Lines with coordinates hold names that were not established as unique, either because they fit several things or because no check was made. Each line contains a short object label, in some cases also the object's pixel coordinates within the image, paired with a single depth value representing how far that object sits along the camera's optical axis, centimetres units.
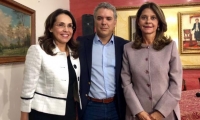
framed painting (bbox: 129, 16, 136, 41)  408
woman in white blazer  153
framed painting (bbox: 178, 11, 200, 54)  392
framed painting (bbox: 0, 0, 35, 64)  200
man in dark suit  182
